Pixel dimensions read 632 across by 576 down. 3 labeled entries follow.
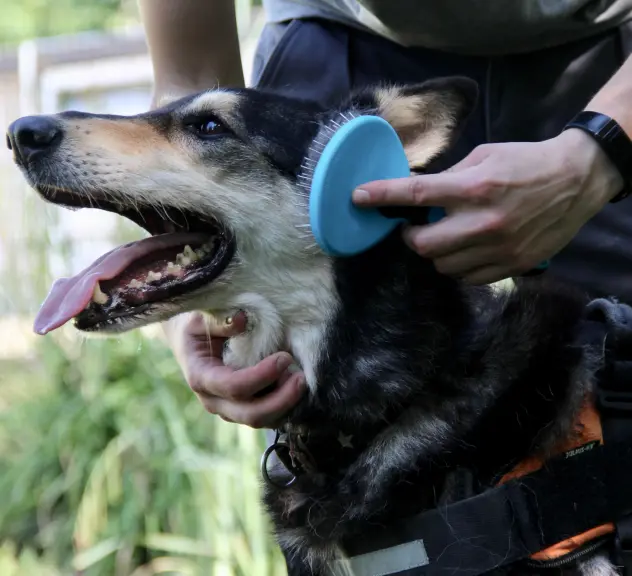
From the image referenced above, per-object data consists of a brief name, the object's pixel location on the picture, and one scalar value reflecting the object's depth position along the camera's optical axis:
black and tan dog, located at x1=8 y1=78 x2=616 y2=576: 1.54
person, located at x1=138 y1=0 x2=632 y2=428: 1.48
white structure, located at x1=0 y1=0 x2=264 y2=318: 2.62
